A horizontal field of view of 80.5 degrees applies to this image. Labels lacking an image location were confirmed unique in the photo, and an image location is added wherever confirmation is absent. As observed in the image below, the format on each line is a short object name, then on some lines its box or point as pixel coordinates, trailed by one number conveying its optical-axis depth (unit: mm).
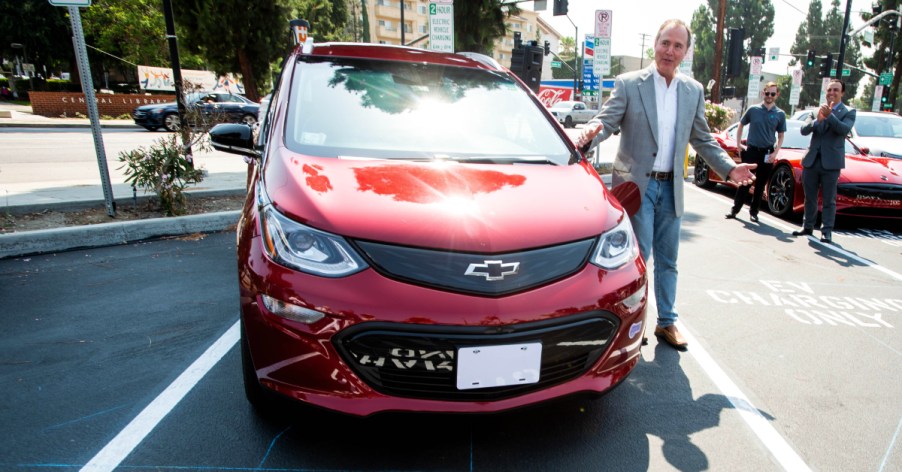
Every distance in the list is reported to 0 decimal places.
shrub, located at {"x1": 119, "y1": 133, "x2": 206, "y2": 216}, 5664
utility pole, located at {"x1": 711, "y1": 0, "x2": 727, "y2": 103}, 17469
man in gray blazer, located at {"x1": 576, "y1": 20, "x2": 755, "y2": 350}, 3219
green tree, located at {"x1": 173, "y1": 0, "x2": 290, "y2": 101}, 16938
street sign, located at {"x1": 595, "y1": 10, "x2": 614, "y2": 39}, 10262
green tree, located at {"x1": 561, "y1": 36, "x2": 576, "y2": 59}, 105175
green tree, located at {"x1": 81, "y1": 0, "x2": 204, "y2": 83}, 34812
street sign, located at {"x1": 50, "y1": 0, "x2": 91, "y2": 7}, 5013
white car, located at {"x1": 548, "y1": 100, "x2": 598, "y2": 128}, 31750
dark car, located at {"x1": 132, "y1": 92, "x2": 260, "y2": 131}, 18031
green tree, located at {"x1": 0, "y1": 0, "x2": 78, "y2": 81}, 35656
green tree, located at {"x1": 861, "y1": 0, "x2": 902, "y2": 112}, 36672
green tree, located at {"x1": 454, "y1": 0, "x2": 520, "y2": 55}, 15672
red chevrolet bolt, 1792
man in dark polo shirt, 6953
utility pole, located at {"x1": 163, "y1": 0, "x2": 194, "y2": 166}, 6449
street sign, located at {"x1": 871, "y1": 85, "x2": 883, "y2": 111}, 29916
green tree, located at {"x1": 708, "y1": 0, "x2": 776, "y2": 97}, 67250
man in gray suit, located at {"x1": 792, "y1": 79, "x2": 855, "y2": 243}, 6074
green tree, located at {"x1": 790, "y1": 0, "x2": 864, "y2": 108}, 73938
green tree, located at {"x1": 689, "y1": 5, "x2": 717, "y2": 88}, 64625
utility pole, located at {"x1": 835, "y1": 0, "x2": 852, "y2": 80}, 19945
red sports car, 6691
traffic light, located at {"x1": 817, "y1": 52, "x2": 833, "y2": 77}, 22656
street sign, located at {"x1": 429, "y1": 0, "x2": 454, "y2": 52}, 9733
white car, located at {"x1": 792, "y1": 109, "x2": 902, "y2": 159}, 7718
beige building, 65375
